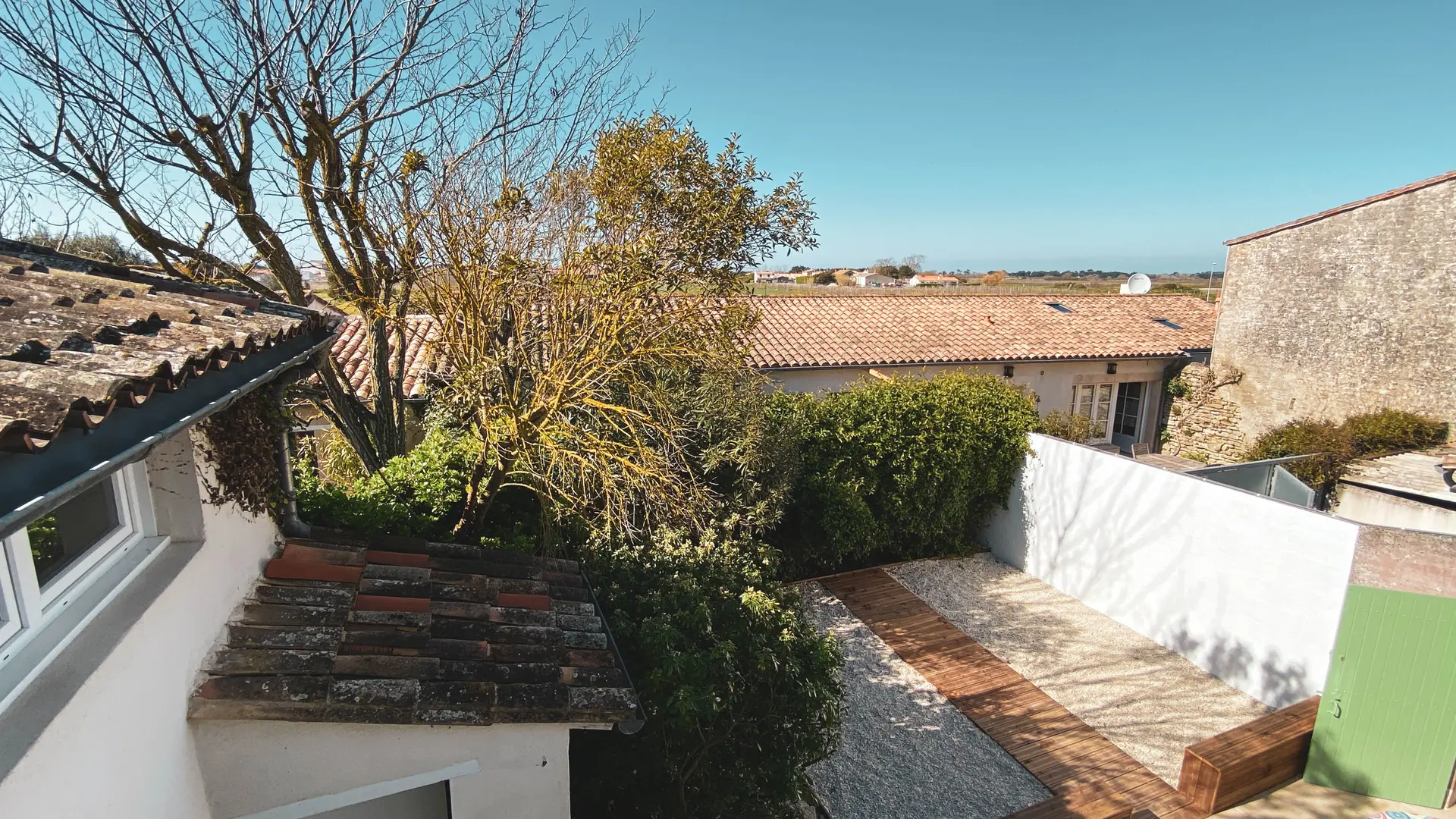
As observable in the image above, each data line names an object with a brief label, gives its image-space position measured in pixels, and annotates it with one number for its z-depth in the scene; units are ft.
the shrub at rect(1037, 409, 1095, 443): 46.52
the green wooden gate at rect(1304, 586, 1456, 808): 24.58
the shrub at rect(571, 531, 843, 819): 18.90
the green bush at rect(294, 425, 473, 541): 19.70
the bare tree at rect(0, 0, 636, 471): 22.29
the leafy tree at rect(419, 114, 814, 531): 23.56
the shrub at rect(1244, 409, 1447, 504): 46.65
